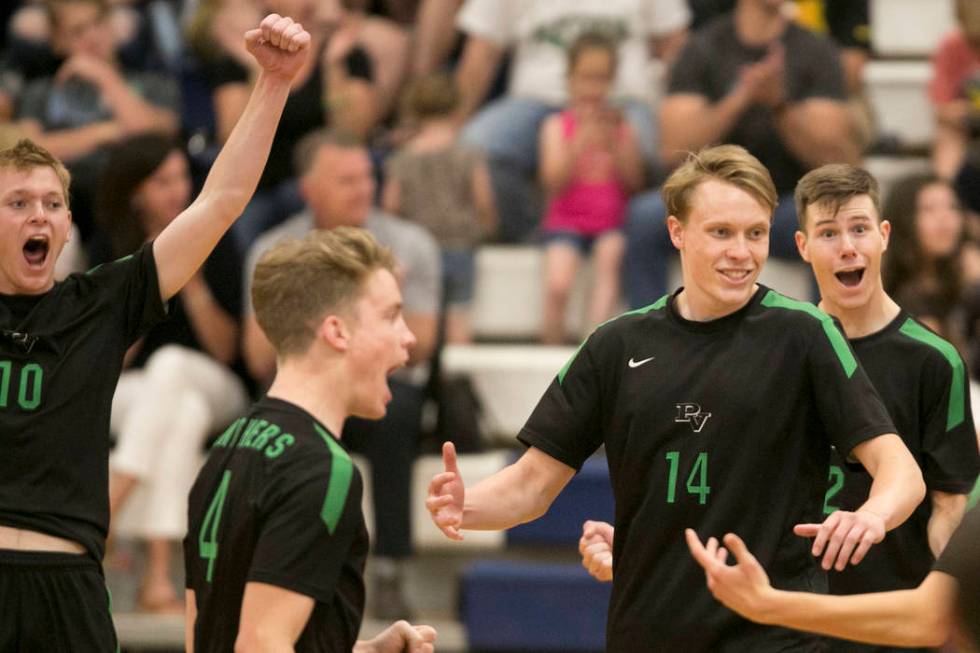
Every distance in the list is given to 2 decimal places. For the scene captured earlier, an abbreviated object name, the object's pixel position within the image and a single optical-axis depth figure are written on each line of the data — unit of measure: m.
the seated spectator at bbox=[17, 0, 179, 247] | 17.78
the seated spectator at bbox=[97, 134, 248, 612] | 15.00
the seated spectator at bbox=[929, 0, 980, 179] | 17.28
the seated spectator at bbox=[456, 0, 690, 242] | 17.64
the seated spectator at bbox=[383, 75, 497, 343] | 16.66
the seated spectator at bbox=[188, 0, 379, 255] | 16.97
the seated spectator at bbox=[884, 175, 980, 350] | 14.72
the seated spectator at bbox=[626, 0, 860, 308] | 16.19
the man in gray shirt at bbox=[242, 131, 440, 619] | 14.79
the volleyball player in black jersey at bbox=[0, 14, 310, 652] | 7.77
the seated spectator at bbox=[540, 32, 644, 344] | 16.64
